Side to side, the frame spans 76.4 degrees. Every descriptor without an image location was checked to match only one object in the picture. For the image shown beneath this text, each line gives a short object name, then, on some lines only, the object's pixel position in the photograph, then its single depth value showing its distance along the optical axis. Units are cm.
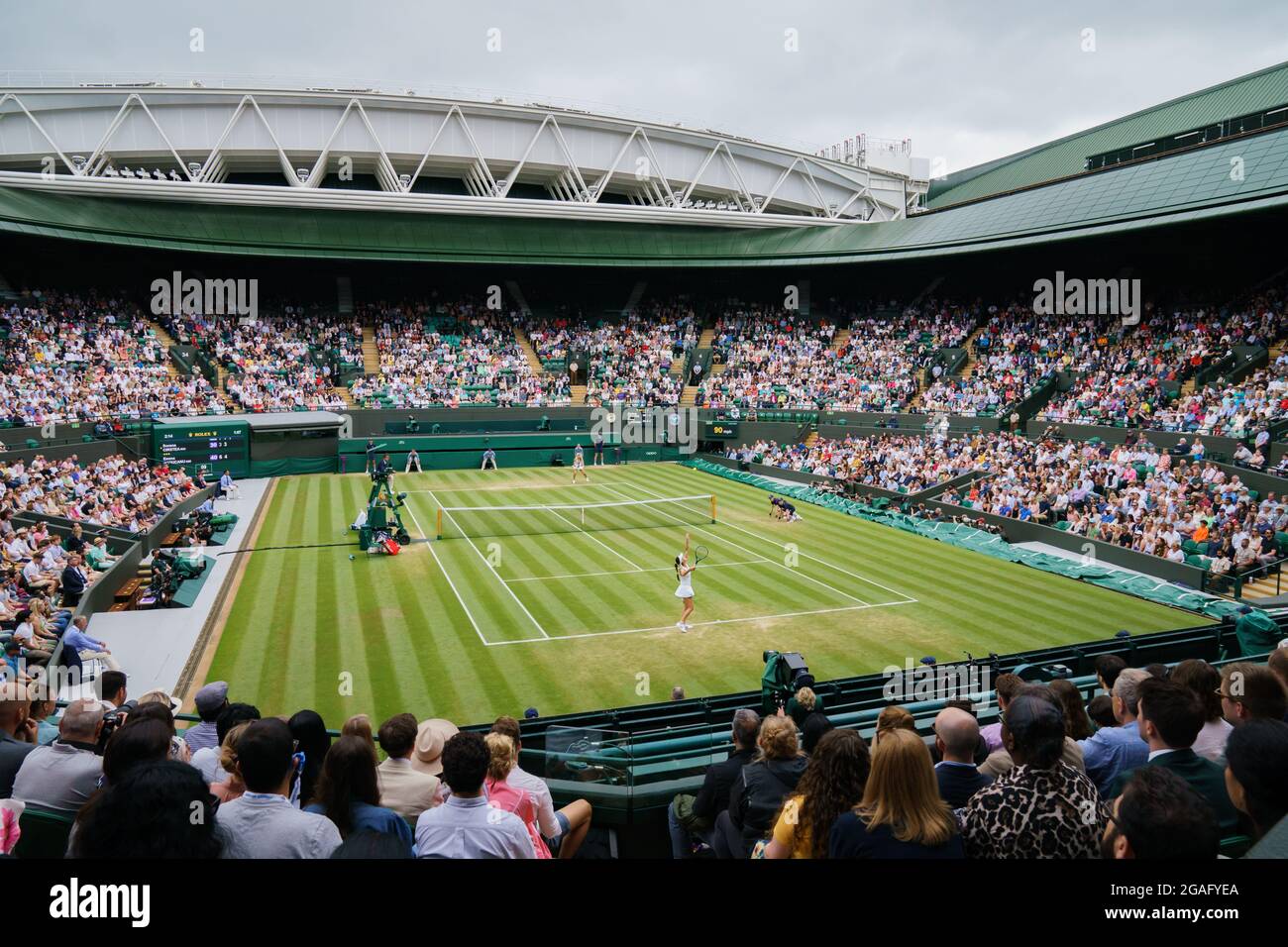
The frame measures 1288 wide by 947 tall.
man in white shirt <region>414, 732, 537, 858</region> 473
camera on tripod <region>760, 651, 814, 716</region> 1010
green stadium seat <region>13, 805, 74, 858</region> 566
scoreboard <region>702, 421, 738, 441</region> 4800
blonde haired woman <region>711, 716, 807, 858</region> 570
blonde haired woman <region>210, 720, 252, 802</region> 555
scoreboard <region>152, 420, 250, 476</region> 3650
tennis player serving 1895
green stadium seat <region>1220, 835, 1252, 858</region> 521
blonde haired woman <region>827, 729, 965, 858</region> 381
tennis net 2975
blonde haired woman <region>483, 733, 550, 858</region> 554
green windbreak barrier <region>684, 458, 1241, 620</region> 2077
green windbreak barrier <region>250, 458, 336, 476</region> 4035
